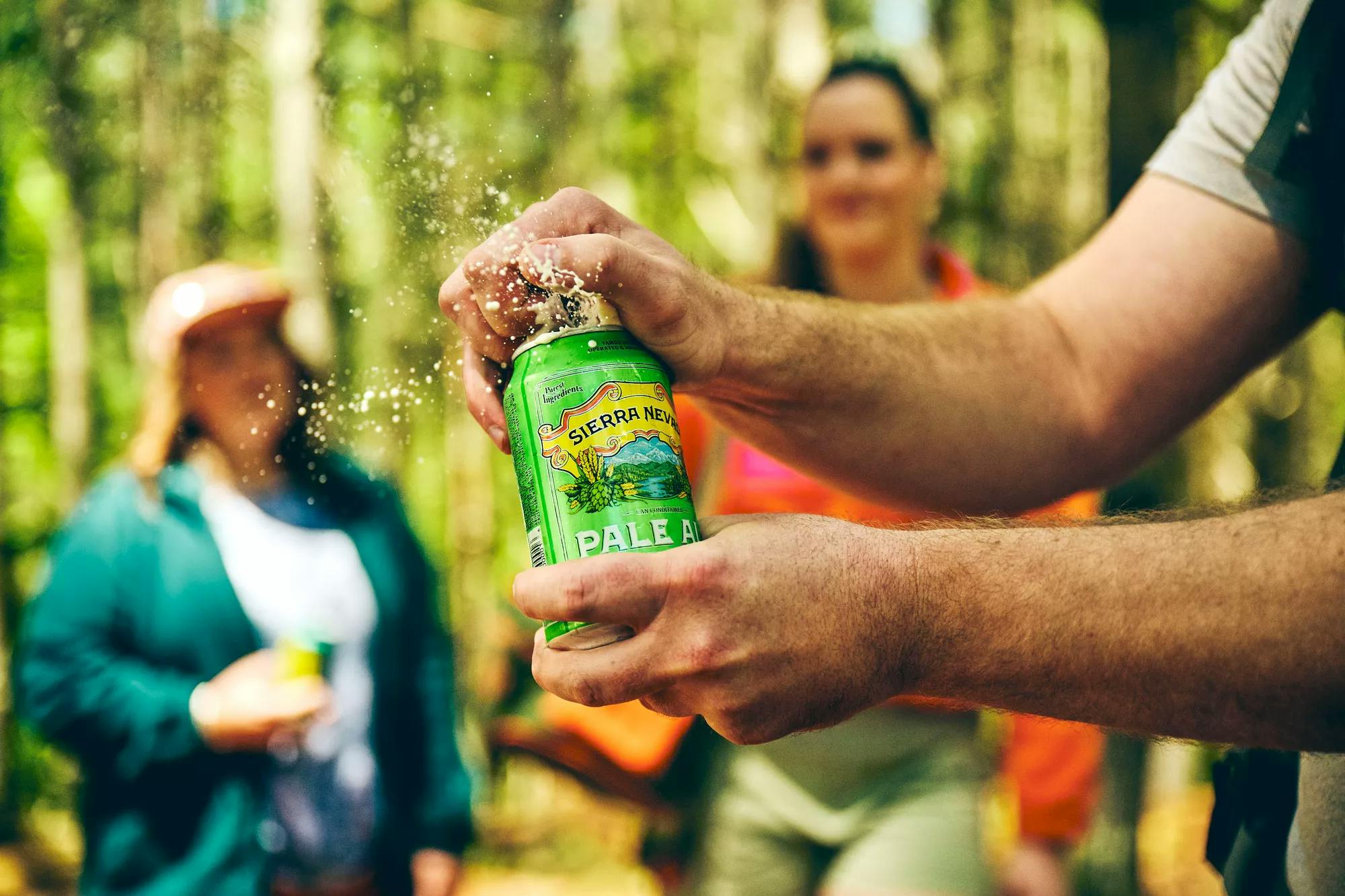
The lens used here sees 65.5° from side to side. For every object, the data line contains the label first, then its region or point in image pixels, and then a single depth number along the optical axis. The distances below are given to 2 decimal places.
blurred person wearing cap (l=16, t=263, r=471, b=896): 2.29
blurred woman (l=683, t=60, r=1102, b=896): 2.35
